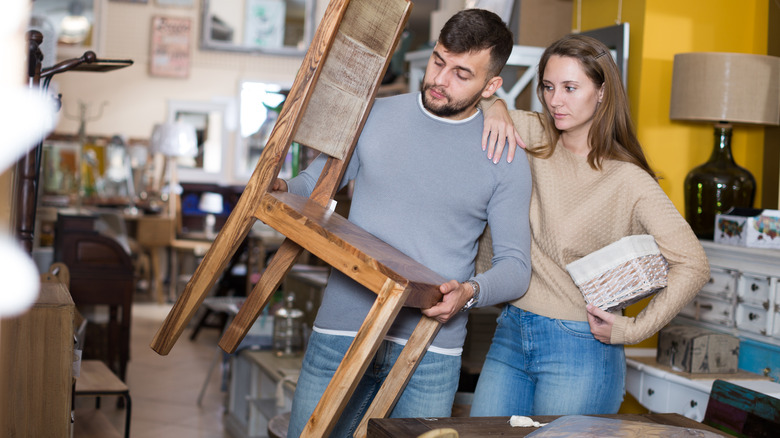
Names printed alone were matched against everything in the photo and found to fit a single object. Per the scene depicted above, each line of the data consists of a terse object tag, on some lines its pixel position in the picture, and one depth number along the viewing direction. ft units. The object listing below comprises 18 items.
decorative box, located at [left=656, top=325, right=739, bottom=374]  9.55
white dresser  9.29
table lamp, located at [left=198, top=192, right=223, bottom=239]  31.96
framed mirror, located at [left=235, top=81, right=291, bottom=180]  33.65
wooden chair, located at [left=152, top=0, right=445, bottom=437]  5.32
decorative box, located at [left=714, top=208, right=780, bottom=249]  9.39
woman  6.67
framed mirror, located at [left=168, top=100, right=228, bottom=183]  33.27
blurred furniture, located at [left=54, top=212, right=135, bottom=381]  16.40
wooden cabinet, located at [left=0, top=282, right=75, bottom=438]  6.20
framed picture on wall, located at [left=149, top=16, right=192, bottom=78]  32.68
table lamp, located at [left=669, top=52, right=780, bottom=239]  9.95
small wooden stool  11.41
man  6.45
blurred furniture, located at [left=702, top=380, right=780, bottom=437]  6.96
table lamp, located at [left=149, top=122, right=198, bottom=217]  28.71
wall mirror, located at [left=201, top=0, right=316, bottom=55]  33.32
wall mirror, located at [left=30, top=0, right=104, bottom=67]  31.65
